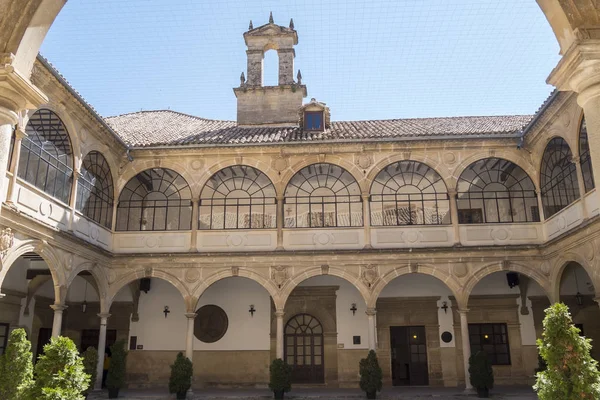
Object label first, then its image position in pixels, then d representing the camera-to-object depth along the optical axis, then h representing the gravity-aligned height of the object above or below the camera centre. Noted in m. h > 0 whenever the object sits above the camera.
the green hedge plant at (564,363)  6.51 -0.12
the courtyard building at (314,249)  13.39 +2.68
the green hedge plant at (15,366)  8.69 -0.16
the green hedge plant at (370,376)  13.01 -0.52
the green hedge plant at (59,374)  6.70 -0.23
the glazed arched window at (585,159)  11.84 +4.16
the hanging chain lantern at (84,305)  16.24 +1.49
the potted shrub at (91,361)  12.25 -0.12
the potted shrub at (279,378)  12.99 -0.55
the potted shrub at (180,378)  13.00 -0.54
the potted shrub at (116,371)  13.05 -0.37
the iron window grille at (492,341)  15.77 +0.35
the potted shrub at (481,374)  12.91 -0.48
